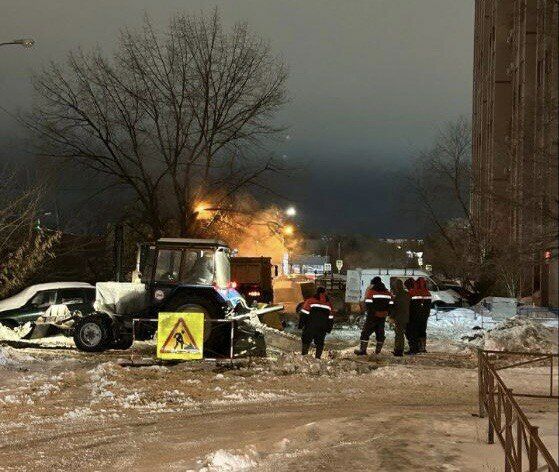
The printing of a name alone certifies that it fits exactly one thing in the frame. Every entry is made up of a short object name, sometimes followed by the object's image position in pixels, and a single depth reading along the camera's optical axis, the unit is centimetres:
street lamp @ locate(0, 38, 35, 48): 1703
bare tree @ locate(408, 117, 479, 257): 4644
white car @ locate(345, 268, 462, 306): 3036
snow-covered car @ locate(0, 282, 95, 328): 1962
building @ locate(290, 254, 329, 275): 9331
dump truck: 3375
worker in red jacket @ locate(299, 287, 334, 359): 1594
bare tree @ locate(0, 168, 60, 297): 2314
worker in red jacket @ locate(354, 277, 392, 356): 1700
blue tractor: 1666
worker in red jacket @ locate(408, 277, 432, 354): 1766
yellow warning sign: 1484
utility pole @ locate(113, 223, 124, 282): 1936
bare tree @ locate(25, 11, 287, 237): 3212
